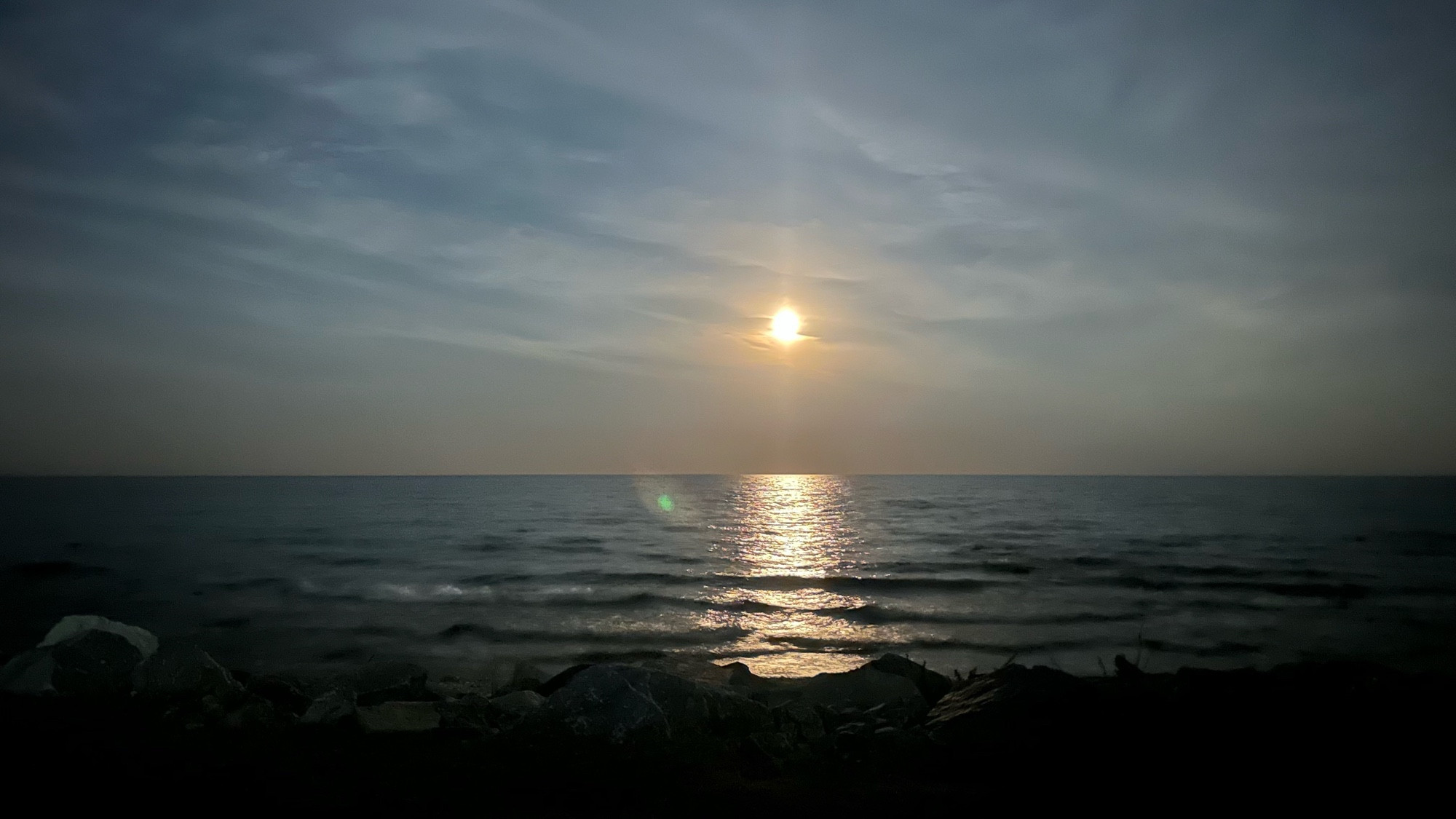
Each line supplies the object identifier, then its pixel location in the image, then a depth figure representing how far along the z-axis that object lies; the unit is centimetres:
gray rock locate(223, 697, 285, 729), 566
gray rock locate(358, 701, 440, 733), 548
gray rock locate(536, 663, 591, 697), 712
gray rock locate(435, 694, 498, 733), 570
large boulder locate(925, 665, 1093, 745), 527
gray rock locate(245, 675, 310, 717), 673
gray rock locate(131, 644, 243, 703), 646
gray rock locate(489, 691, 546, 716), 649
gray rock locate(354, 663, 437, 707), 695
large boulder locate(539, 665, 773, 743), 554
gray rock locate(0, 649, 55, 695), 664
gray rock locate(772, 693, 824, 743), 572
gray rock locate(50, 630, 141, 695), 681
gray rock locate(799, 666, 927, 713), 702
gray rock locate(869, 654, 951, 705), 757
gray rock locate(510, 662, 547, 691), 802
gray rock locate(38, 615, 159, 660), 747
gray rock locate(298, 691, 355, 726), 562
